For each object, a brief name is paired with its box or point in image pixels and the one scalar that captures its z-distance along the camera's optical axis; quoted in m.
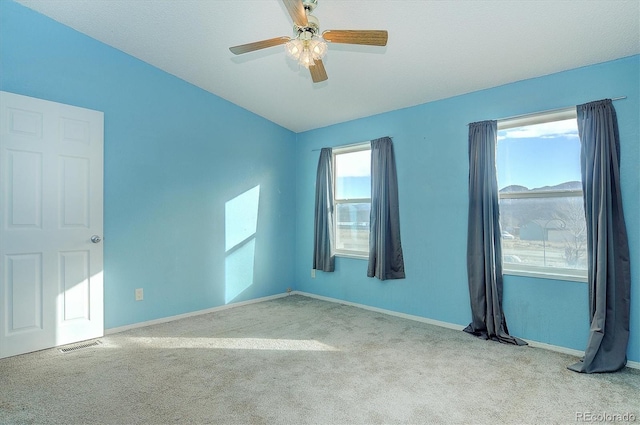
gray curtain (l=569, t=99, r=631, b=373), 2.61
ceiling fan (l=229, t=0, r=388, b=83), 1.90
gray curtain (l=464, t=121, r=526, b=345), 3.23
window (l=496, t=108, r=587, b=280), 2.98
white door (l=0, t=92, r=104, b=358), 2.80
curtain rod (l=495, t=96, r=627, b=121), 3.00
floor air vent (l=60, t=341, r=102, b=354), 2.93
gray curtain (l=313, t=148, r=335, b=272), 4.71
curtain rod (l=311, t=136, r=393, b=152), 4.47
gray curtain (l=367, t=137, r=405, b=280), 4.04
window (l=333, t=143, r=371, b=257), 4.53
